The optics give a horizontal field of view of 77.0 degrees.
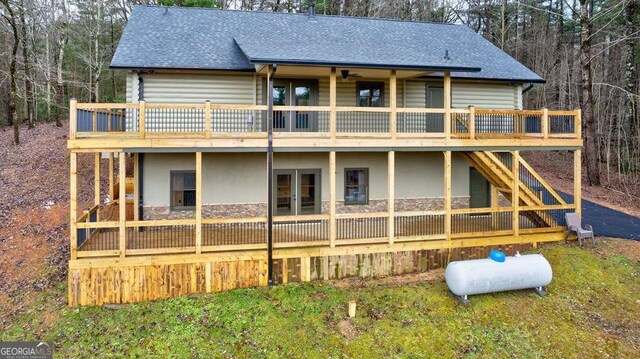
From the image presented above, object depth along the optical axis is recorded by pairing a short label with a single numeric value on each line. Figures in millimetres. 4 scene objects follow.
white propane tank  9258
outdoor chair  11633
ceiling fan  12155
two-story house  9820
